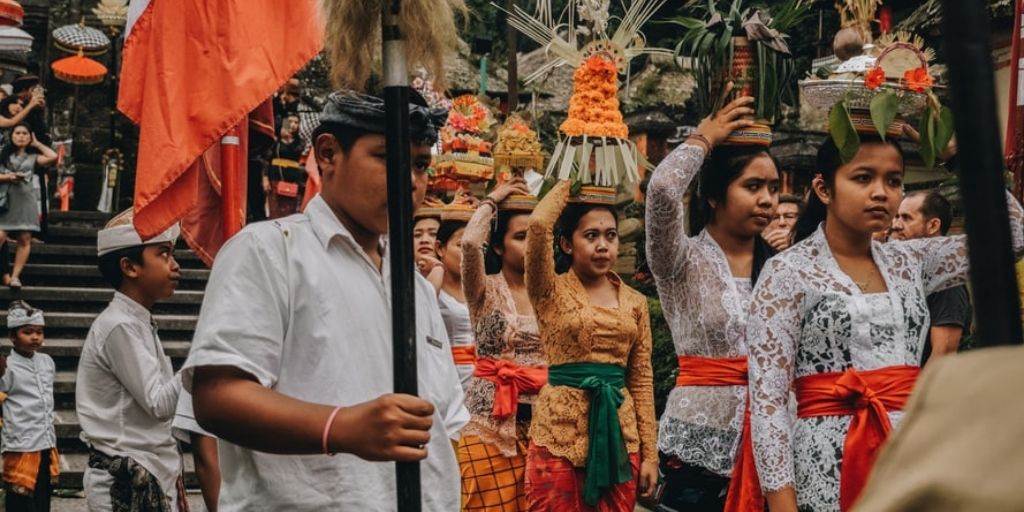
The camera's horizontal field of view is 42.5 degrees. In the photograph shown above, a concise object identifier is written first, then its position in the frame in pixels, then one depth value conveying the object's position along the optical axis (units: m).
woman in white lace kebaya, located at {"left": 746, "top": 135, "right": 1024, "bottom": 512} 4.49
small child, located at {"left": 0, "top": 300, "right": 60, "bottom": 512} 9.65
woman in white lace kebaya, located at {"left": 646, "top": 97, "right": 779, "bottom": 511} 5.59
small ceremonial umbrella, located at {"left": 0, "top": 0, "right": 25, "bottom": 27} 10.02
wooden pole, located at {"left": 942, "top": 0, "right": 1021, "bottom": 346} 1.39
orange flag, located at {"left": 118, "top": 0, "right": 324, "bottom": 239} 5.18
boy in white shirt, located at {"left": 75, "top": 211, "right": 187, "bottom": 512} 5.72
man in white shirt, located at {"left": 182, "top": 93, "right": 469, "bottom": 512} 2.92
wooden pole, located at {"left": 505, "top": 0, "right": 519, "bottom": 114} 19.02
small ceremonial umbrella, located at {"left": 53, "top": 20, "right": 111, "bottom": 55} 21.92
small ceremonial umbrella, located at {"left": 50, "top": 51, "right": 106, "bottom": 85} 21.74
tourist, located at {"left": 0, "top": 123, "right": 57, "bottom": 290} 16.09
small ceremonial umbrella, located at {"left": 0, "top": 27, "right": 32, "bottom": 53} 9.97
